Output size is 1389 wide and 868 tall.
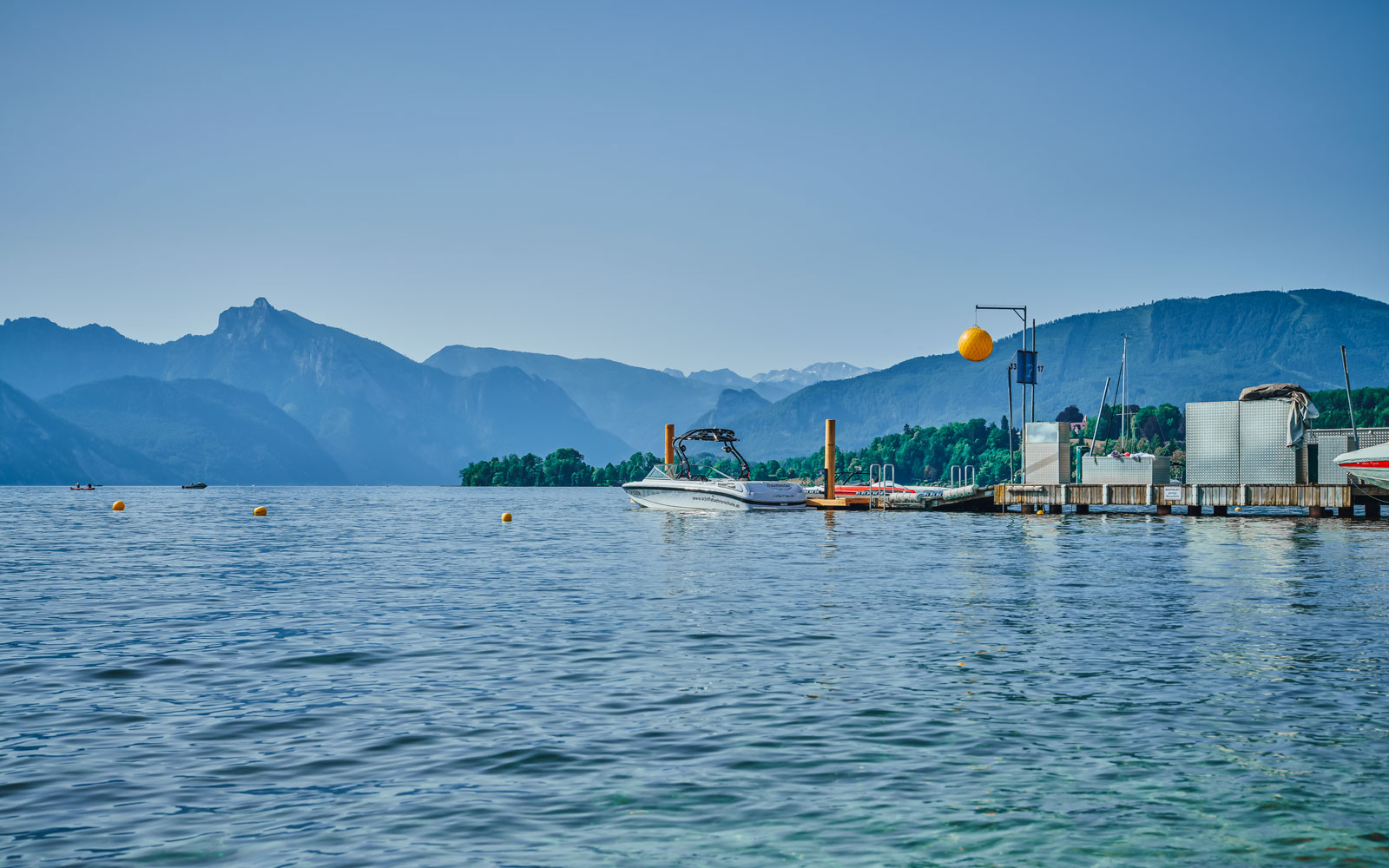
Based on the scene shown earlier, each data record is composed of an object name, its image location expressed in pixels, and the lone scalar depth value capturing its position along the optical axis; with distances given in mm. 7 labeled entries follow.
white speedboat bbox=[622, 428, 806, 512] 83000
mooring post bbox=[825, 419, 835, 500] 86862
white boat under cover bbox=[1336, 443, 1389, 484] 67562
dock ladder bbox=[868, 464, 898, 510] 93625
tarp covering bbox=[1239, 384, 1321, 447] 72812
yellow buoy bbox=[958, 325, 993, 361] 74125
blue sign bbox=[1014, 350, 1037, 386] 79812
